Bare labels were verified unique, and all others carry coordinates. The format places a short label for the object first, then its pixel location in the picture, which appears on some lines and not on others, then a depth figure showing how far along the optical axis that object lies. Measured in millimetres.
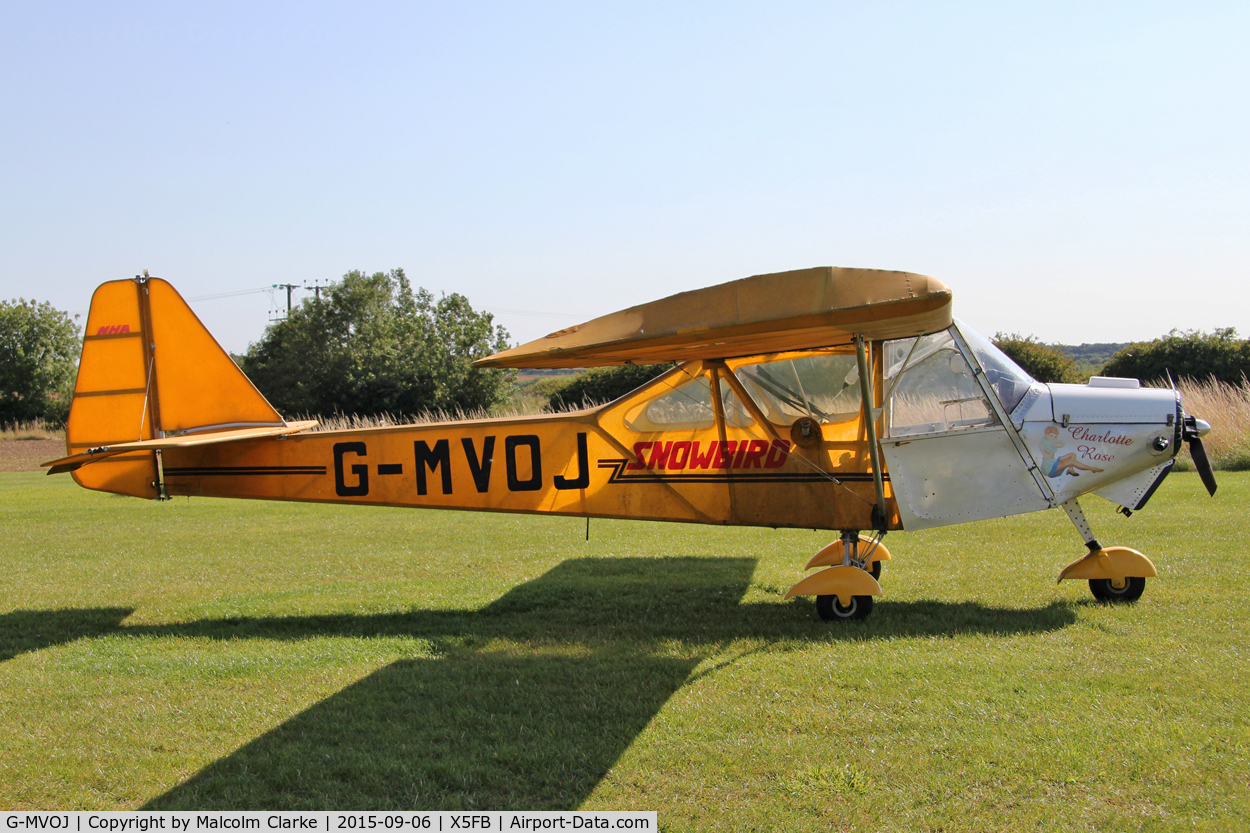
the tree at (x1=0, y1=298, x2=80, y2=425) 49500
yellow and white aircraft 6355
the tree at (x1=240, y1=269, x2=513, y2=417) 43281
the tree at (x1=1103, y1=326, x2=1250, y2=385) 30016
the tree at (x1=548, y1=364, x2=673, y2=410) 32531
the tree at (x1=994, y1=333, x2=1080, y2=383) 27078
